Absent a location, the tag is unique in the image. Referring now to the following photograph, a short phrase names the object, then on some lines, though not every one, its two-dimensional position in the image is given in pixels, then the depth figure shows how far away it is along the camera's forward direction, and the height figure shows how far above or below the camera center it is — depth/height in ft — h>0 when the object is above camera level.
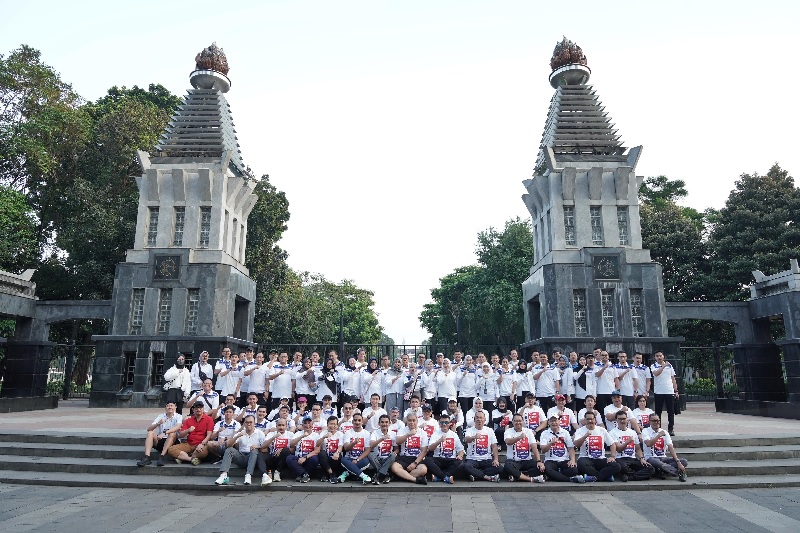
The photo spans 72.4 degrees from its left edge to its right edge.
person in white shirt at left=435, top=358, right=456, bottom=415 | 43.39 -0.91
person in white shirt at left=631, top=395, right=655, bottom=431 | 38.60 -2.98
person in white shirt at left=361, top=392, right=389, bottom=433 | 38.14 -3.01
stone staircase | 34.17 -6.46
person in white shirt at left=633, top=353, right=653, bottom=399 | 44.80 -0.54
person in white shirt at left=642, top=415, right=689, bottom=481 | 35.14 -5.21
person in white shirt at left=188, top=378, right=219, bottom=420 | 41.65 -2.09
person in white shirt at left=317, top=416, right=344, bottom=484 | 35.70 -5.15
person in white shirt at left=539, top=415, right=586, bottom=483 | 34.91 -5.37
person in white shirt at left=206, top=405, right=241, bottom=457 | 37.99 -4.29
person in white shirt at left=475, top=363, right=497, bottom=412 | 43.80 -1.16
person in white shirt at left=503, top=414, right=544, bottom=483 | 35.12 -5.52
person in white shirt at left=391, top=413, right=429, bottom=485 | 35.24 -5.11
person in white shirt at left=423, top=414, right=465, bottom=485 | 35.40 -5.32
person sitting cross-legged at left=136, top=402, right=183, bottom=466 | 38.11 -4.27
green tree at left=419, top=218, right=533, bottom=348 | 134.41 +20.42
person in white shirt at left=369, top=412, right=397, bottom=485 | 35.19 -5.24
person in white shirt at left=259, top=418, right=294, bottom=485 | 36.29 -5.13
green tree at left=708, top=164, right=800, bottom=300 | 99.71 +25.81
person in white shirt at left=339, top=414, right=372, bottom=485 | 35.09 -5.10
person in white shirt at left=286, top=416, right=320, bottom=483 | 35.55 -5.40
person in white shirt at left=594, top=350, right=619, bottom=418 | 43.78 -0.85
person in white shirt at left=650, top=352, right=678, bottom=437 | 43.32 -1.14
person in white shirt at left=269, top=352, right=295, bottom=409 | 45.19 -0.71
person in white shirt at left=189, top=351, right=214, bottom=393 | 44.16 -0.14
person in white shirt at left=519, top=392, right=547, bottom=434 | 39.37 -3.16
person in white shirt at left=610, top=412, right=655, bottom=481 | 34.94 -5.32
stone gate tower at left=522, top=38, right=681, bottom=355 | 73.05 +17.09
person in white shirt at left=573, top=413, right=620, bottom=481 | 34.68 -5.26
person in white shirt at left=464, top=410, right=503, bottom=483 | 35.42 -5.31
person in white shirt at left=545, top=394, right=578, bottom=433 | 38.55 -3.07
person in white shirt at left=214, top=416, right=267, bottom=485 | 35.58 -4.96
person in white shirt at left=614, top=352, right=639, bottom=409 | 43.96 -0.76
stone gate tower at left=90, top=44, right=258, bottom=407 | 74.54 +14.40
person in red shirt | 37.96 -4.65
